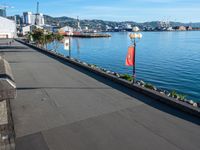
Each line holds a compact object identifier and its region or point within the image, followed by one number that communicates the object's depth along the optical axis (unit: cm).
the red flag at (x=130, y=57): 971
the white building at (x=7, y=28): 6373
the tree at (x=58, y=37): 2891
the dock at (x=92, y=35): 9947
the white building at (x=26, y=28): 8868
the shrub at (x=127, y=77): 1161
